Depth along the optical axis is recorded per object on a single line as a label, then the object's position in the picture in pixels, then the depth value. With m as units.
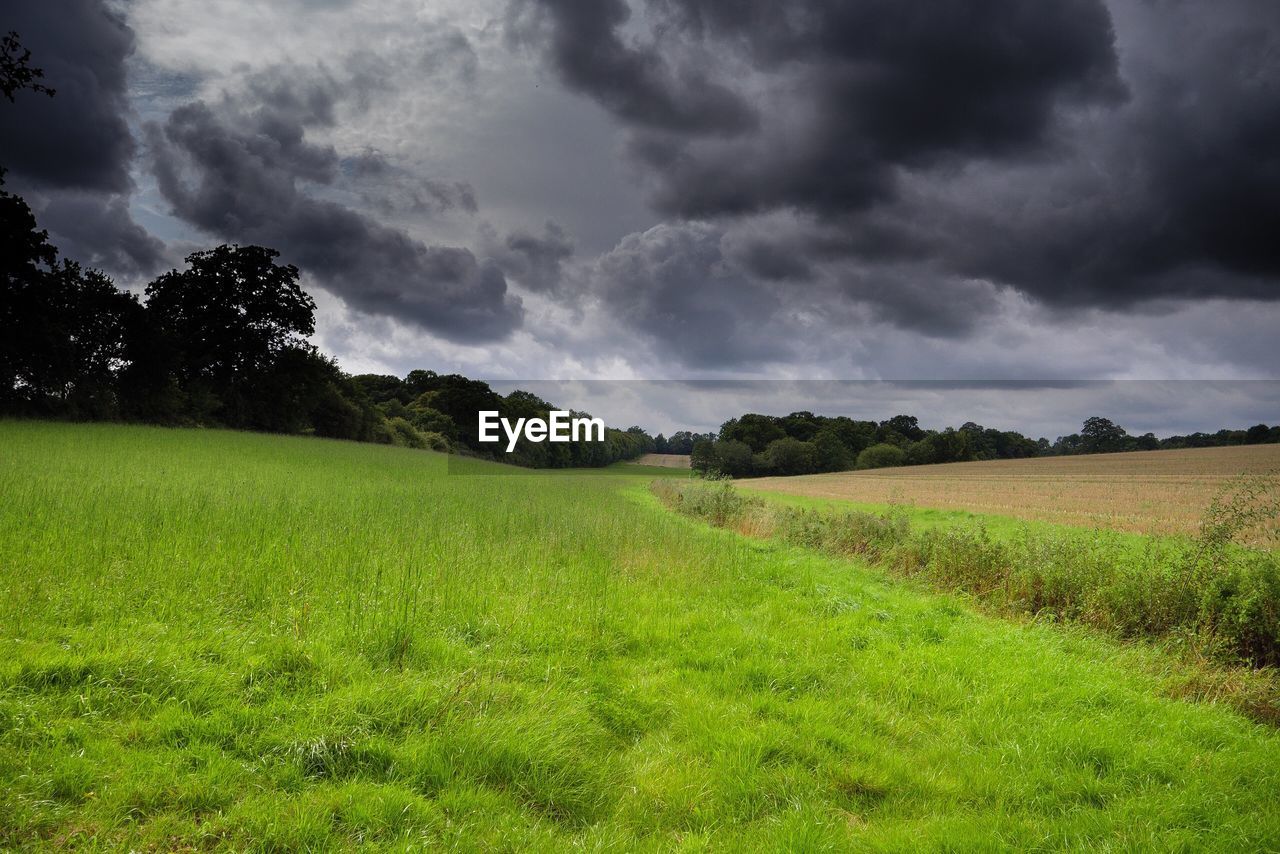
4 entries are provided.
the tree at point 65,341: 30.33
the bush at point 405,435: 70.62
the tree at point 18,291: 28.49
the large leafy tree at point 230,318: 47.12
